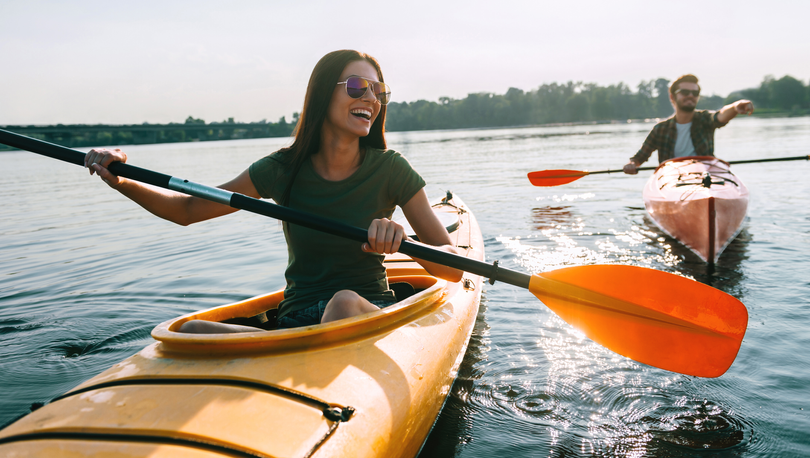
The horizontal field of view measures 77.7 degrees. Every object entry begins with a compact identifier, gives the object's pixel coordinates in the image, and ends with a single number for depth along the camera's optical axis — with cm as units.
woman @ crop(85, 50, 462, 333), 242
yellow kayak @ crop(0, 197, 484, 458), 145
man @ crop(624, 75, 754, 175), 726
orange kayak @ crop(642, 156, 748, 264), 525
